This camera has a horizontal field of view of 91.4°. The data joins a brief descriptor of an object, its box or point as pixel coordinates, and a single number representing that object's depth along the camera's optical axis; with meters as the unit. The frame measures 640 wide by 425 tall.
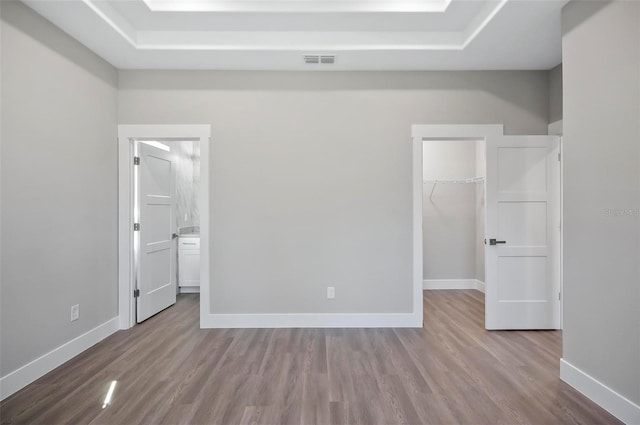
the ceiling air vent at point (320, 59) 3.01
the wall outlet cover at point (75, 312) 2.69
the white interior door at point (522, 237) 3.20
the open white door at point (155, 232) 3.43
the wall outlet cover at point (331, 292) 3.33
